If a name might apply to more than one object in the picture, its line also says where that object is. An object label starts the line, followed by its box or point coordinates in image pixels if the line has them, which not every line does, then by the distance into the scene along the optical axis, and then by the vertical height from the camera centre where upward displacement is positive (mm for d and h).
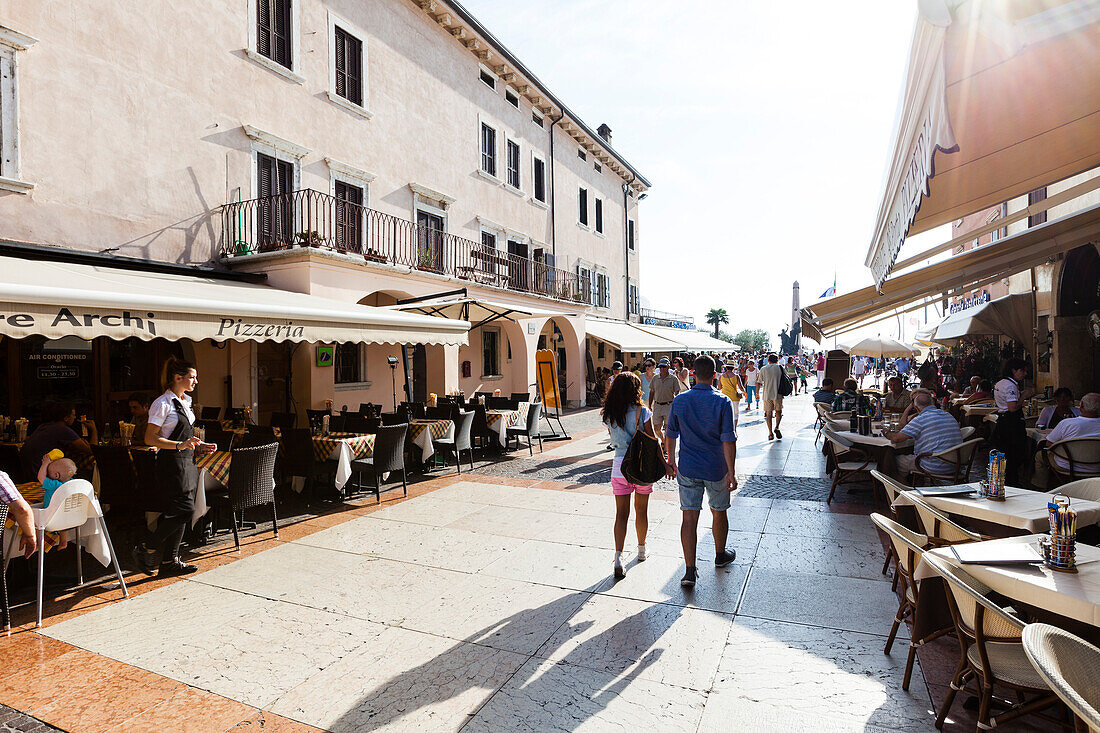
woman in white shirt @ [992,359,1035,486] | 6508 -852
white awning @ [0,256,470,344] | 4457 +626
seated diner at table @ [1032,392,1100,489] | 5824 -688
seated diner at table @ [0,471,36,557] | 3658 -821
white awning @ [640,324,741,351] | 25230 +1319
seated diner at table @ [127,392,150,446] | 6799 -559
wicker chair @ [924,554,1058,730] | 2479 -1352
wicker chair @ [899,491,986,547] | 3541 -1061
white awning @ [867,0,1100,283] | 2240 +1407
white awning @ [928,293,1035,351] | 12344 +921
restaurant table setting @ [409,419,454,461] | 9039 -997
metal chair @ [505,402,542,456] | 11133 -1134
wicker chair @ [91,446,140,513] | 5477 -949
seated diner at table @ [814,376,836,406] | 11554 -567
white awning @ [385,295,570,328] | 10008 +1196
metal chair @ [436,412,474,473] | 9445 -1120
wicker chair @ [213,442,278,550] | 5614 -1050
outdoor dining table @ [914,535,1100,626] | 2455 -1020
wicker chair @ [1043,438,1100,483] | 5734 -988
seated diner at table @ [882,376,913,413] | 9670 -604
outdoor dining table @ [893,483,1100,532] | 3645 -995
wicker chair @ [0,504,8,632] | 4027 -1528
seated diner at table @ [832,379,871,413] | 10250 -696
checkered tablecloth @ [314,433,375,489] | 7066 -963
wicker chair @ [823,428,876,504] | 7035 -1225
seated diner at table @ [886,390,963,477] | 6124 -757
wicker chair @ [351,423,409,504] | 7488 -1110
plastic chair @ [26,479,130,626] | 4141 -977
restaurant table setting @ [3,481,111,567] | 4395 -1264
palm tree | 89375 +7840
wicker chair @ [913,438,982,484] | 6021 -1046
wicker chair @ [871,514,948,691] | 3137 -1131
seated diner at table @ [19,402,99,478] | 5215 -571
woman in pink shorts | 4895 -540
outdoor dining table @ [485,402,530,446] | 10930 -976
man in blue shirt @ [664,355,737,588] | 4543 -655
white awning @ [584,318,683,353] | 20938 +1213
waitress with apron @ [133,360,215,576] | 4980 -832
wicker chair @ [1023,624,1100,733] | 1883 -1044
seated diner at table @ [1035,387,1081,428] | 7121 -593
